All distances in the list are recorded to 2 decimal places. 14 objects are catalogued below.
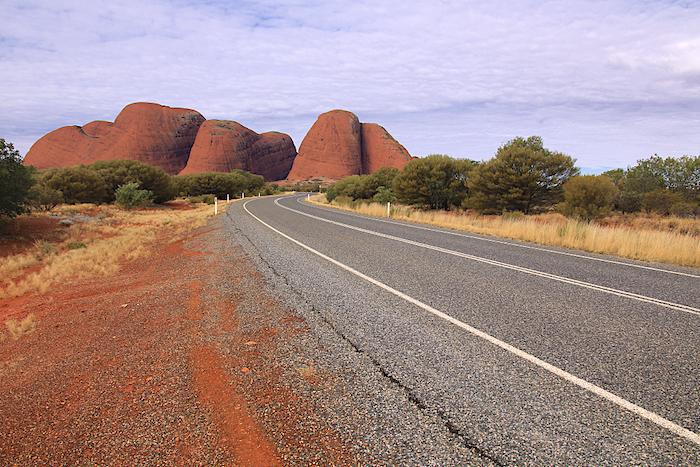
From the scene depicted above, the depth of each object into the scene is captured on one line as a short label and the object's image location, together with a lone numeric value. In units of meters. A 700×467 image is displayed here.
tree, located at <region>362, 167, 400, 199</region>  43.96
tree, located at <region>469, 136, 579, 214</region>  23.72
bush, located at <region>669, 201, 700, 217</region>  24.31
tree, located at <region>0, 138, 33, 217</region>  17.59
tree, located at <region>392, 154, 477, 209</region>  29.67
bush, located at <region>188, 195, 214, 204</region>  51.29
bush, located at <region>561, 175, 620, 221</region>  21.83
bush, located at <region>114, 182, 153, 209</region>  34.97
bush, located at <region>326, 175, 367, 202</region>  44.22
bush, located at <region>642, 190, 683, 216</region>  25.24
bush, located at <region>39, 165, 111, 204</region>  34.91
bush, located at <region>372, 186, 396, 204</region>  33.66
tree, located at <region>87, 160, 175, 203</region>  40.16
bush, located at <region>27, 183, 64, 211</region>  27.88
